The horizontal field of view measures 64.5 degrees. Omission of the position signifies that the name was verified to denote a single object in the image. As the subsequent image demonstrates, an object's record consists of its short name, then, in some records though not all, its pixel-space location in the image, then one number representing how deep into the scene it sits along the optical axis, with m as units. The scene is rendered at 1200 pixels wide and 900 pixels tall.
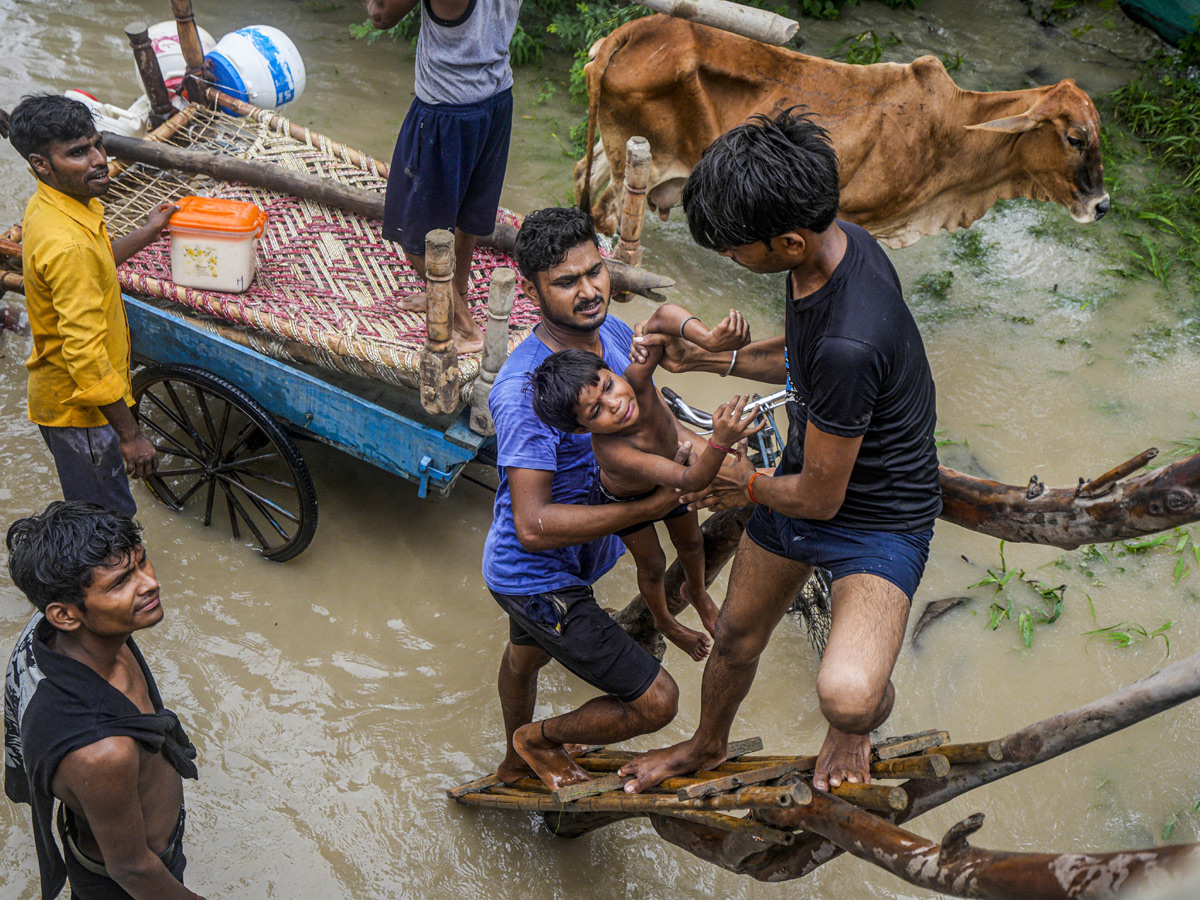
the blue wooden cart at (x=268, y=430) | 3.92
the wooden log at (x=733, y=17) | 3.98
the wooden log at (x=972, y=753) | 1.88
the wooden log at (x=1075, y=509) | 1.89
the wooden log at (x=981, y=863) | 1.30
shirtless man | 2.16
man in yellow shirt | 3.24
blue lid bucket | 5.54
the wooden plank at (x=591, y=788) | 2.88
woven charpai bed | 3.97
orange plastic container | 4.21
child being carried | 2.38
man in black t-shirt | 2.02
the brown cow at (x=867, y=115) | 5.64
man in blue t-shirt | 2.63
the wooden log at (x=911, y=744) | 2.22
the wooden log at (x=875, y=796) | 2.03
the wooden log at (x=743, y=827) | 2.36
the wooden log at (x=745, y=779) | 2.40
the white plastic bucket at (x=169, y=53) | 5.80
